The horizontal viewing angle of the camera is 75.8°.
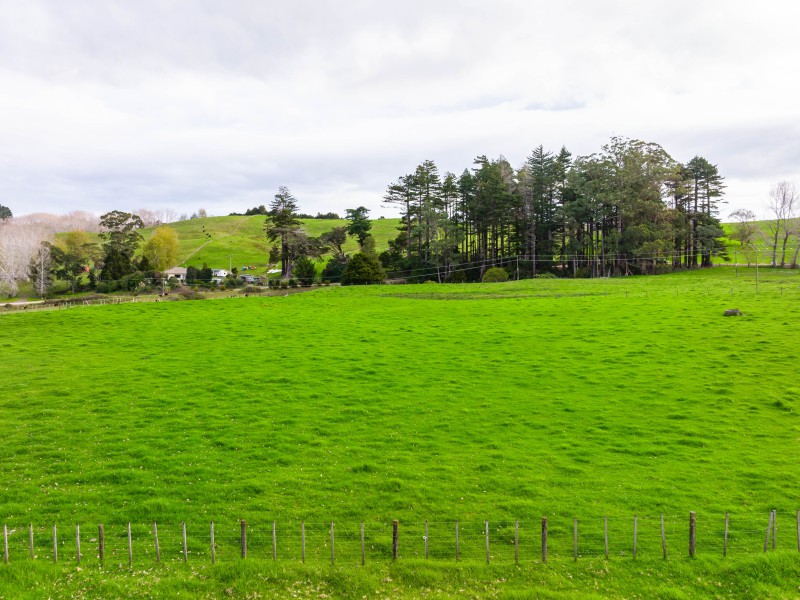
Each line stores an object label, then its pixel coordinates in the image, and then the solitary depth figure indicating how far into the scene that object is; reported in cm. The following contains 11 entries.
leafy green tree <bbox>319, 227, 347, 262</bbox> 11000
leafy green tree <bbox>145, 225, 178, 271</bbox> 13200
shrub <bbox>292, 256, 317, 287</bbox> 10656
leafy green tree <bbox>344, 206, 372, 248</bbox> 11294
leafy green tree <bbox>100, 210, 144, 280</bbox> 11050
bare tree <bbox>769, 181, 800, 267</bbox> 10212
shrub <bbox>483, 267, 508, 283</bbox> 9400
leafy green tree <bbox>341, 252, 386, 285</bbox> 9156
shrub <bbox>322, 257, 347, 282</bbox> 10492
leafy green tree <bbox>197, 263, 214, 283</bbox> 11519
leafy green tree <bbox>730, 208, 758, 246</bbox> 10619
